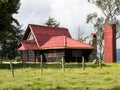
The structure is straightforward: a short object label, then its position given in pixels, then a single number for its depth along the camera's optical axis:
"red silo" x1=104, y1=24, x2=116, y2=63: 33.76
